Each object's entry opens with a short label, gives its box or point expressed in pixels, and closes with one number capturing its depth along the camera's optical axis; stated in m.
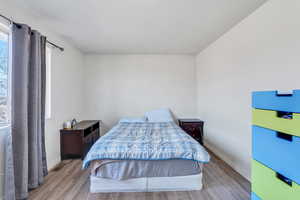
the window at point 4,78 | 1.88
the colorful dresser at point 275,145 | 1.06
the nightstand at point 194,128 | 3.83
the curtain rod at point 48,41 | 1.75
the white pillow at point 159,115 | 3.93
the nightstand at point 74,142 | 3.02
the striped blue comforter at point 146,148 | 1.98
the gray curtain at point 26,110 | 1.83
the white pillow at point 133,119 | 3.77
